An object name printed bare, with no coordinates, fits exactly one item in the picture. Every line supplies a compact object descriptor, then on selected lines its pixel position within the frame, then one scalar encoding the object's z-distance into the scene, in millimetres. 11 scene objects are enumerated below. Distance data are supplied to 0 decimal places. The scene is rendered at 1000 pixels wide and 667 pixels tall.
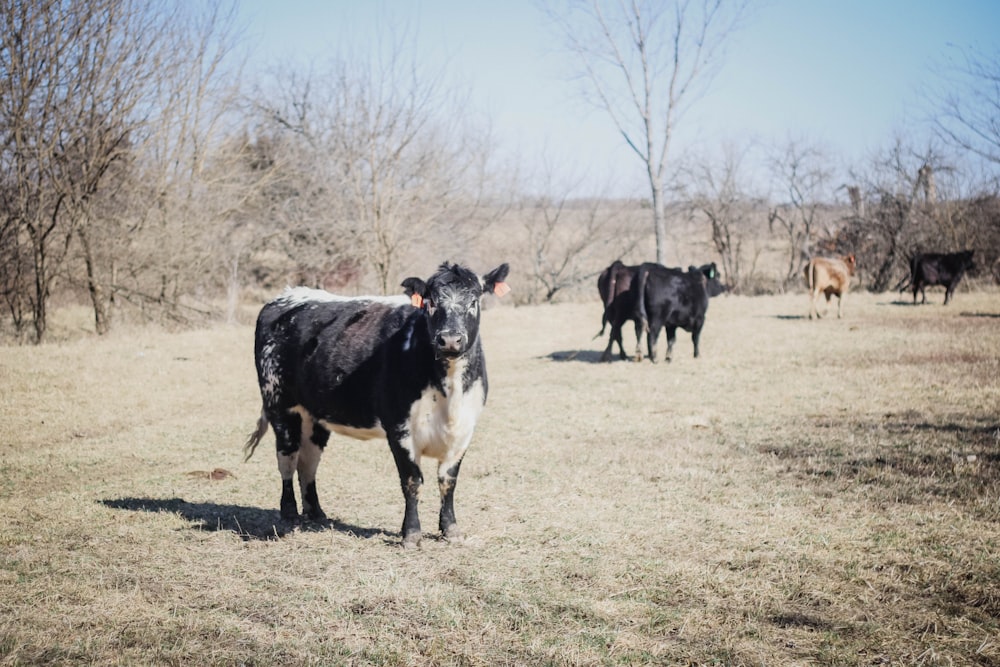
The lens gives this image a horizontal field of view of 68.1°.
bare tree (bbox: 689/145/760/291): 31469
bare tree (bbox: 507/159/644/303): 29609
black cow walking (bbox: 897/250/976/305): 21594
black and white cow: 4969
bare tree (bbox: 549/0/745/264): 24844
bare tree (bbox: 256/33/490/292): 21422
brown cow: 19031
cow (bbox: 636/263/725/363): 13641
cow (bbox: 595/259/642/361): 13953
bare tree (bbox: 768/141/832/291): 31672
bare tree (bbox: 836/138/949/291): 28125
